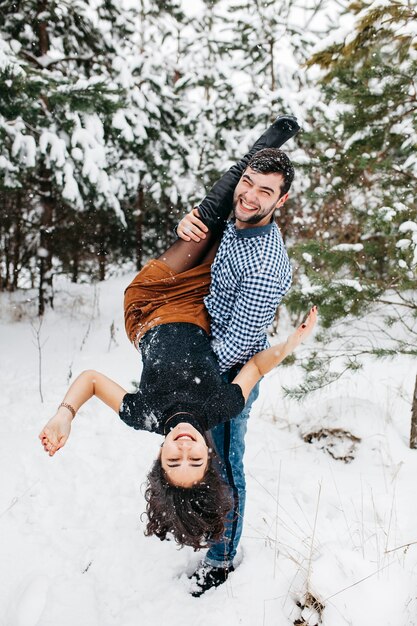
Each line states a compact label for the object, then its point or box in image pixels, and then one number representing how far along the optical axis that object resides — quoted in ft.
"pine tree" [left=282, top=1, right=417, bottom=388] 11.80
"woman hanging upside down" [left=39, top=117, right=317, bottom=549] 7.25
